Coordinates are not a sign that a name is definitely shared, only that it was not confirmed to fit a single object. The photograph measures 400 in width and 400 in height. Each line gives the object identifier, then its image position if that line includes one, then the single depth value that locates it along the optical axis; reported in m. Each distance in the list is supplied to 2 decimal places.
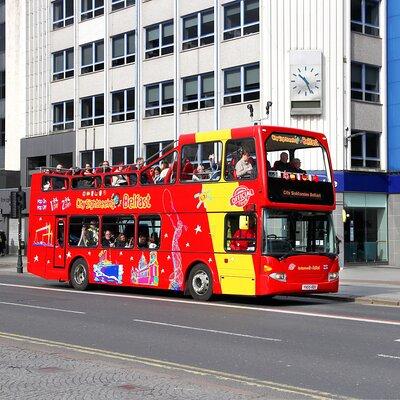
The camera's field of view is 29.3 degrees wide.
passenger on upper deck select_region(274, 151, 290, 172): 17.80
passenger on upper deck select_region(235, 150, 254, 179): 17.56
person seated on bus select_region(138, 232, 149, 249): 20.56
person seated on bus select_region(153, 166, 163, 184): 20.19
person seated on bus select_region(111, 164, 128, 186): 21.47
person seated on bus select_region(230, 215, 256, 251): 17.56
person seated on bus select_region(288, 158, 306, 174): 18.12
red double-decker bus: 17.47
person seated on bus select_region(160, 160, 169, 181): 19.98
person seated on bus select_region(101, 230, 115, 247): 21.61
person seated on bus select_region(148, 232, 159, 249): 20.25
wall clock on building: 33.81
